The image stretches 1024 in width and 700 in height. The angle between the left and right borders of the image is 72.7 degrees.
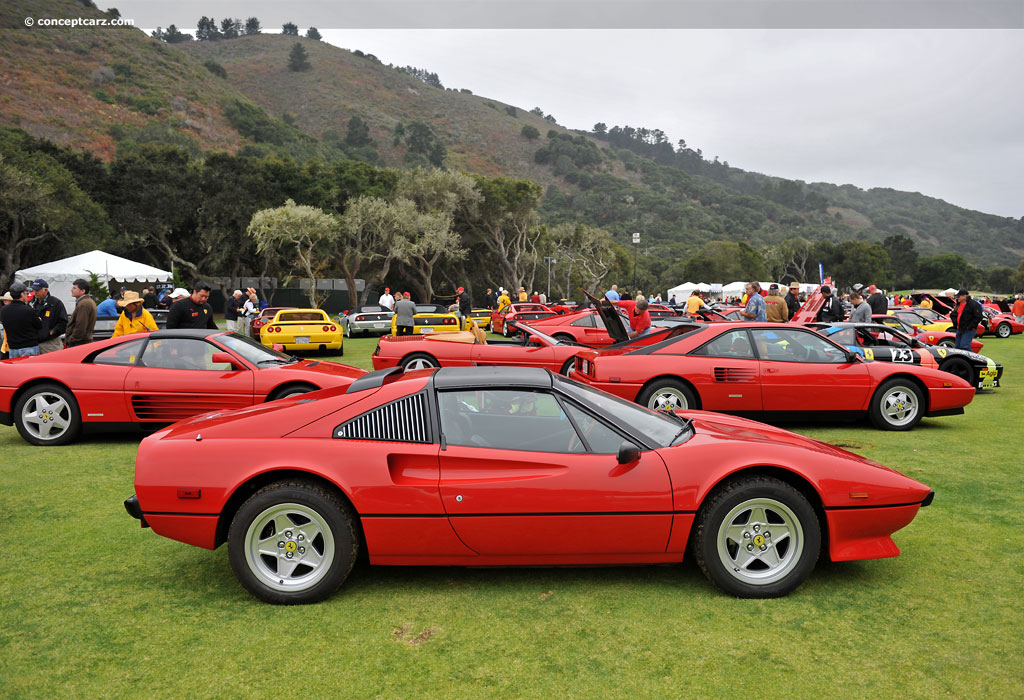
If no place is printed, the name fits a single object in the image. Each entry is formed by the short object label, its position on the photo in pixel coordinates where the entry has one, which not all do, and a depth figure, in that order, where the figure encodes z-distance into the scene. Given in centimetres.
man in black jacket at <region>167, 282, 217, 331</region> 899
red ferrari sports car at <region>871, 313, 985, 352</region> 1515
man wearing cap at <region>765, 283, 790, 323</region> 1266
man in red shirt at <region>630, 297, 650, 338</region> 1174
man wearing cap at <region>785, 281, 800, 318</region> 1402
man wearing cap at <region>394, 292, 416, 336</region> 1827
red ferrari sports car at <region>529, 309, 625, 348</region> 1474
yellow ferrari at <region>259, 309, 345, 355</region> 1709
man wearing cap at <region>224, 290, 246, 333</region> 1818
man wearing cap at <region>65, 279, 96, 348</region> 916
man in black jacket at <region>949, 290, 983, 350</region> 1227
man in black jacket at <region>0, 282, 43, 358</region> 853
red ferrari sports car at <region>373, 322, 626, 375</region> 1025
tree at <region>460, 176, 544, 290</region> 5559
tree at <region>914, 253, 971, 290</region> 9669
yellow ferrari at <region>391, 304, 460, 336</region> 2131
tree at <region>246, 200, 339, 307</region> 3925
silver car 2648
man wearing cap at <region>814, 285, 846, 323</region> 1355
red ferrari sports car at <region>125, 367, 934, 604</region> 357
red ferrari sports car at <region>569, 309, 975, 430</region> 774
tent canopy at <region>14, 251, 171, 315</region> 2550
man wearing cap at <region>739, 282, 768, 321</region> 1285
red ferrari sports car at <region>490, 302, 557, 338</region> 2294
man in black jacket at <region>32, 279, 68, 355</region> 894
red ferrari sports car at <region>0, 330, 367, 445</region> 723
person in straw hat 938
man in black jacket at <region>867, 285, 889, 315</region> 1563
